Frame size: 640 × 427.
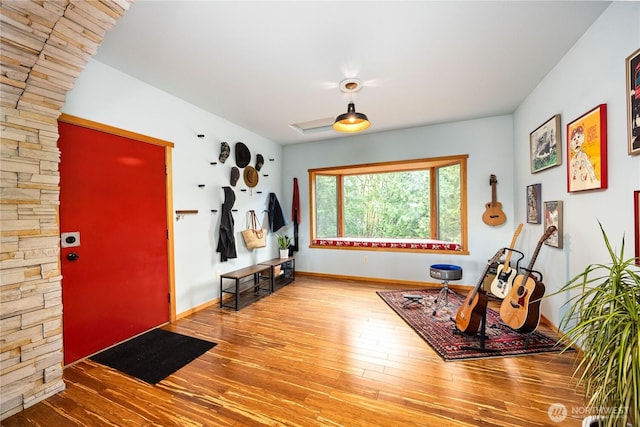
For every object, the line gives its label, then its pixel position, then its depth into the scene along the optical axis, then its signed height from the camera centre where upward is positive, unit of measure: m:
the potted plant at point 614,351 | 0.94 -0.58
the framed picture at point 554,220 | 2.38 -0.10
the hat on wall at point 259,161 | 4.37 +0.94
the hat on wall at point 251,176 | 4.11 +0.64
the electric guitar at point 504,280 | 2.60 -0.77
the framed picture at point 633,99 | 1.52 +0.68
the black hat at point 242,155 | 3.94 +0.97
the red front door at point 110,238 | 2.10 -0.21
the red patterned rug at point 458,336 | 2.20 -1.25
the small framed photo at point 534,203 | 2.85 +0.07
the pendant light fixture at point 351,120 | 2.47 +0.93
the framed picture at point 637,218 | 1.51 -0.06
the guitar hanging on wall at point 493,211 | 3.76 -0.01
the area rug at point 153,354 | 2.02 -1.26
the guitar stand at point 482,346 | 2.20 -1.22
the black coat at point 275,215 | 4.79 -0.02
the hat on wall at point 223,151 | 3.60 +0.93
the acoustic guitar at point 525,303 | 2.10 -0.82
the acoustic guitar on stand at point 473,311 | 2.24 -0.93
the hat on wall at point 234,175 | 3.79 +0.61
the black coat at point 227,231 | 3.57 -0.25
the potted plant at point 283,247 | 4.72 -0.64
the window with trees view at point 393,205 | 4.23 +0.13
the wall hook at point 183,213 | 3.03 +0.03
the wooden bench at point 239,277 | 3.32 -0.94
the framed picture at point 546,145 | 2.43 +0.69
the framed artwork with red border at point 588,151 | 1.81 +0.47
